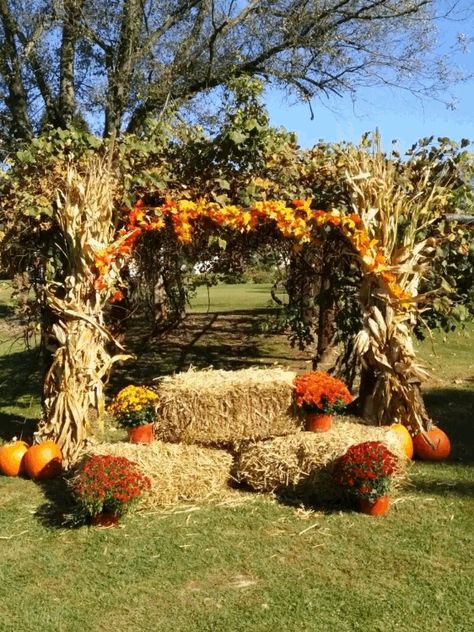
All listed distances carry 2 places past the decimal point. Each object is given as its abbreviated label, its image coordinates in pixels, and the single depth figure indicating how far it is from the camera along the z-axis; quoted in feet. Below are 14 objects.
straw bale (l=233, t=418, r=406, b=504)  18.99
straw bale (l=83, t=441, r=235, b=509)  19.19
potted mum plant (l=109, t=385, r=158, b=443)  20.53
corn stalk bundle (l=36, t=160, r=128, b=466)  21.77
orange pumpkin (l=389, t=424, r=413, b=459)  22.00
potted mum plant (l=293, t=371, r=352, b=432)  20.24
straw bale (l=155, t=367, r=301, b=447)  20.85
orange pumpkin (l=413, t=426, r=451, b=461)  22.76
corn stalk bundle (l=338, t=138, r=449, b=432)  22.65
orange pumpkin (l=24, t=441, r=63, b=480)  21.54
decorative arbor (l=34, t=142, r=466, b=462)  21.90
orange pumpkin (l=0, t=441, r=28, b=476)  22.29
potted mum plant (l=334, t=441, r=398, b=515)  17.22
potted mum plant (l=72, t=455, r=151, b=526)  16.71
